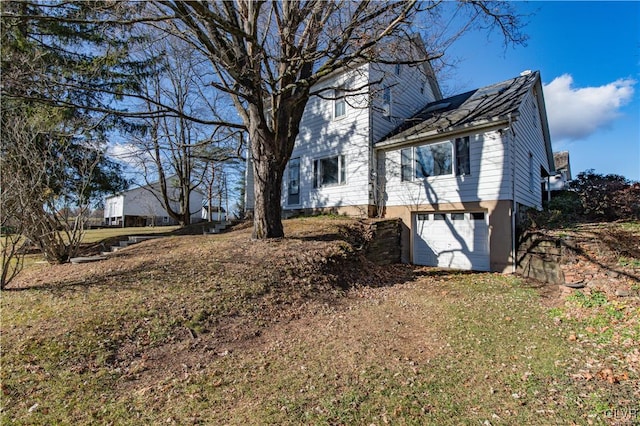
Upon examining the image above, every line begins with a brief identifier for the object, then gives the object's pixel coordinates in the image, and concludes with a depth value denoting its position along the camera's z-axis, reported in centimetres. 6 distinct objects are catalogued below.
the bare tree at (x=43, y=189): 672
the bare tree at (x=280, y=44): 677
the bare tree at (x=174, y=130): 1456
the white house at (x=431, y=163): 934
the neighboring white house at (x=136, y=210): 3344
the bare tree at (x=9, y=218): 595
